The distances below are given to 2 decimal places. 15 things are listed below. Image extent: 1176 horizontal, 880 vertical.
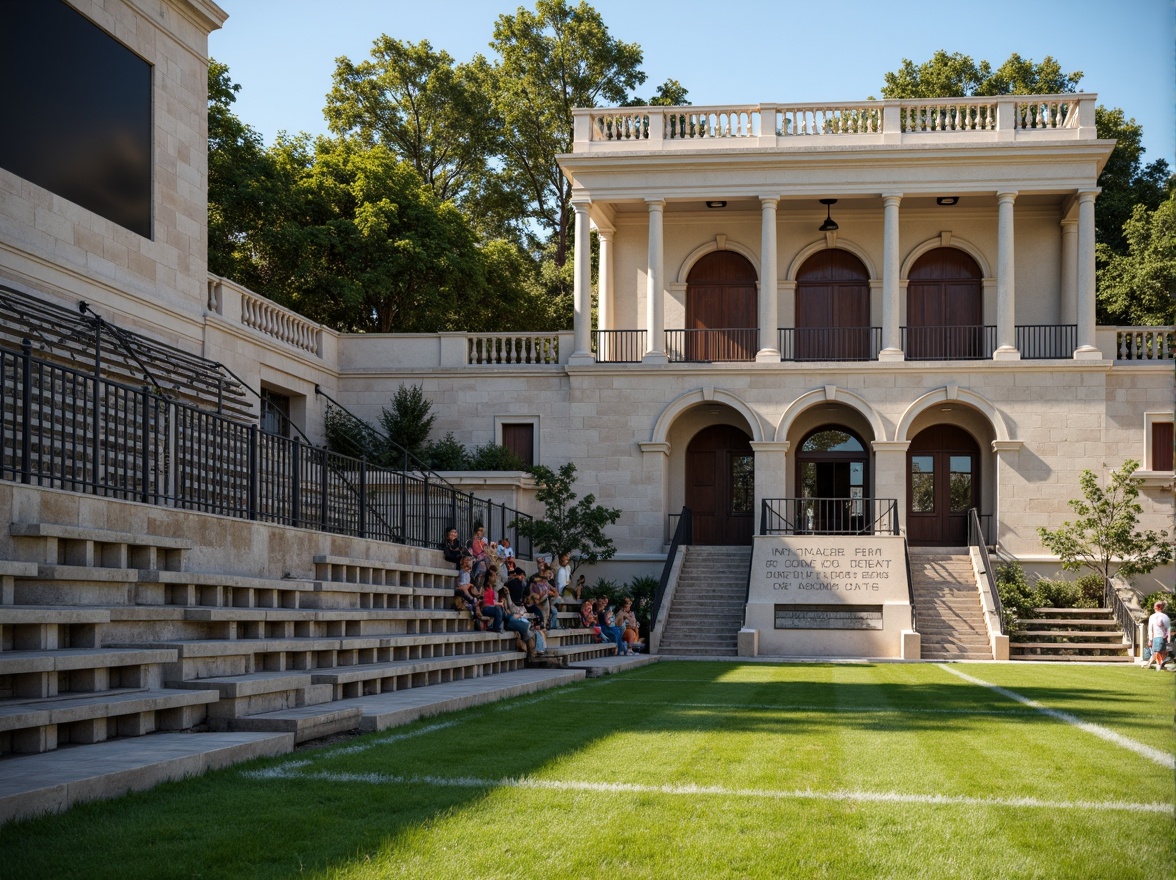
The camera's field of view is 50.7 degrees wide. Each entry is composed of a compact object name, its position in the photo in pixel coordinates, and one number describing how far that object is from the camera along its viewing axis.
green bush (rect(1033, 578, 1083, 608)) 32.59
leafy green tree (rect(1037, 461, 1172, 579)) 31.97
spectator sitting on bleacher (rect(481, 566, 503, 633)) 21.00
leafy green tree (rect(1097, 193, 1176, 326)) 39.01
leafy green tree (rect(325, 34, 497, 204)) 53.81
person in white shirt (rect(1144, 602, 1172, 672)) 24.50
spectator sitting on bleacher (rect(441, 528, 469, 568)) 22.47
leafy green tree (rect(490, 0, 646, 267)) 54.75
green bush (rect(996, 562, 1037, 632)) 30.88
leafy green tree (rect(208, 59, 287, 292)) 38.44
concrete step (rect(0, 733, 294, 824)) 7.01
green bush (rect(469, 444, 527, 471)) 35.59
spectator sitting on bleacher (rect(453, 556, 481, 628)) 20.66
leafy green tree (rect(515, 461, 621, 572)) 34.03
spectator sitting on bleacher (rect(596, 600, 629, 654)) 28.64
